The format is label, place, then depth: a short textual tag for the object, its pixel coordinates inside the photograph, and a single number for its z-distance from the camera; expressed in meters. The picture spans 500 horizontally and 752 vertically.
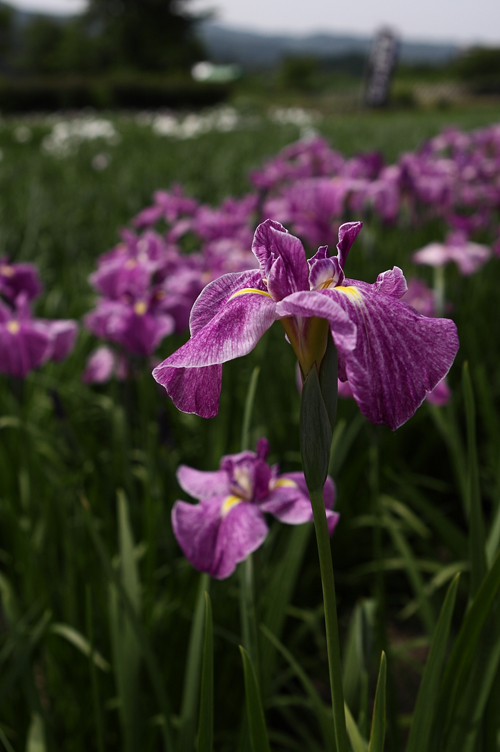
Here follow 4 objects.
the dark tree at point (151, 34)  49.66
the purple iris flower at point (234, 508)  0.88
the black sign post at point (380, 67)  15.66
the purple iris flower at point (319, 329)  0.51
